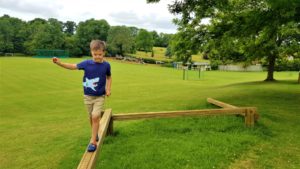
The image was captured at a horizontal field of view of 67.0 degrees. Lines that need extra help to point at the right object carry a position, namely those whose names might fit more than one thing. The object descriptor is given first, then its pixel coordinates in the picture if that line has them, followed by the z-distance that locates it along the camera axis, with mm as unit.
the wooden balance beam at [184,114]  5376
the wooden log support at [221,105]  6007
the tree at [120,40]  83431
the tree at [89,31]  82160
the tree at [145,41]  94489
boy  3794
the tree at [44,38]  77831
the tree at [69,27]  120652
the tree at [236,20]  7830
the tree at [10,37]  76043
